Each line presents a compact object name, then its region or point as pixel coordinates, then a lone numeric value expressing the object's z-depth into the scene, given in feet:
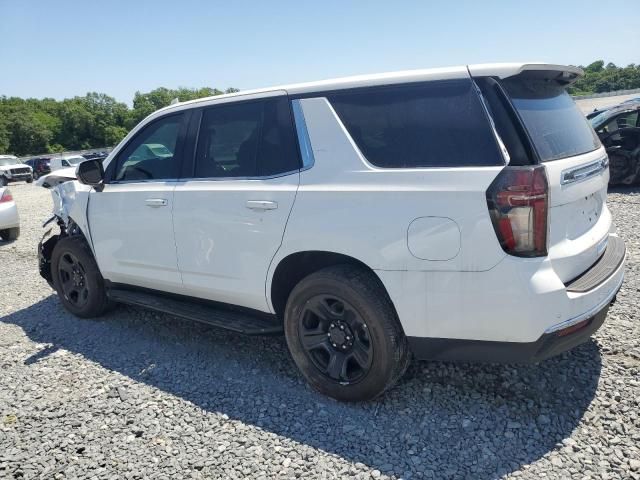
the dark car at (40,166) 115.85
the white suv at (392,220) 7.70
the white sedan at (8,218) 28.60
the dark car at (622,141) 29.81
